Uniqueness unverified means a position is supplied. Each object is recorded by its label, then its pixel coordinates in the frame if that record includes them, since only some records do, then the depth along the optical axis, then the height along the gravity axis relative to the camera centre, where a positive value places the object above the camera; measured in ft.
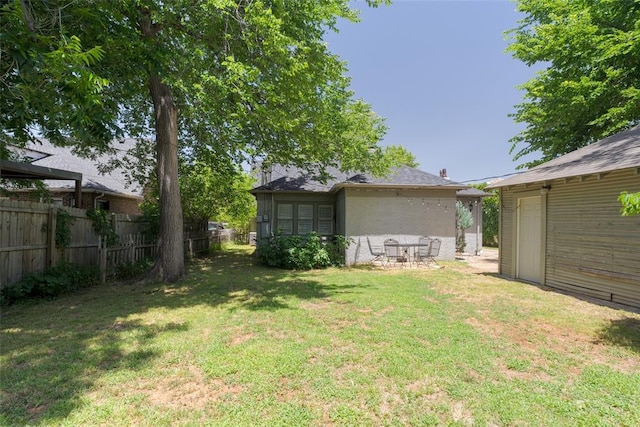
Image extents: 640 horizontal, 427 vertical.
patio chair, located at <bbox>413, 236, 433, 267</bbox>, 38.78 -3.39
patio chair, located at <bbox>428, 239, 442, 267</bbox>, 37.97 -3.18
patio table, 38.47 -3.18
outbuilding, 20.21 +0.16
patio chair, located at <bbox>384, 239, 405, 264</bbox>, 39.75 -3.72
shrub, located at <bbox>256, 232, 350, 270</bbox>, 36.06 -3.67
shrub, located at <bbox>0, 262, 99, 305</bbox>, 18.88 -4.35
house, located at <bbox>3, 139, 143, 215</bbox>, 42.63 +4.56
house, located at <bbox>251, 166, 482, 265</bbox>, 39.58 +1.92
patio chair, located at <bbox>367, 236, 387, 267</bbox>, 39.17 -3.91
